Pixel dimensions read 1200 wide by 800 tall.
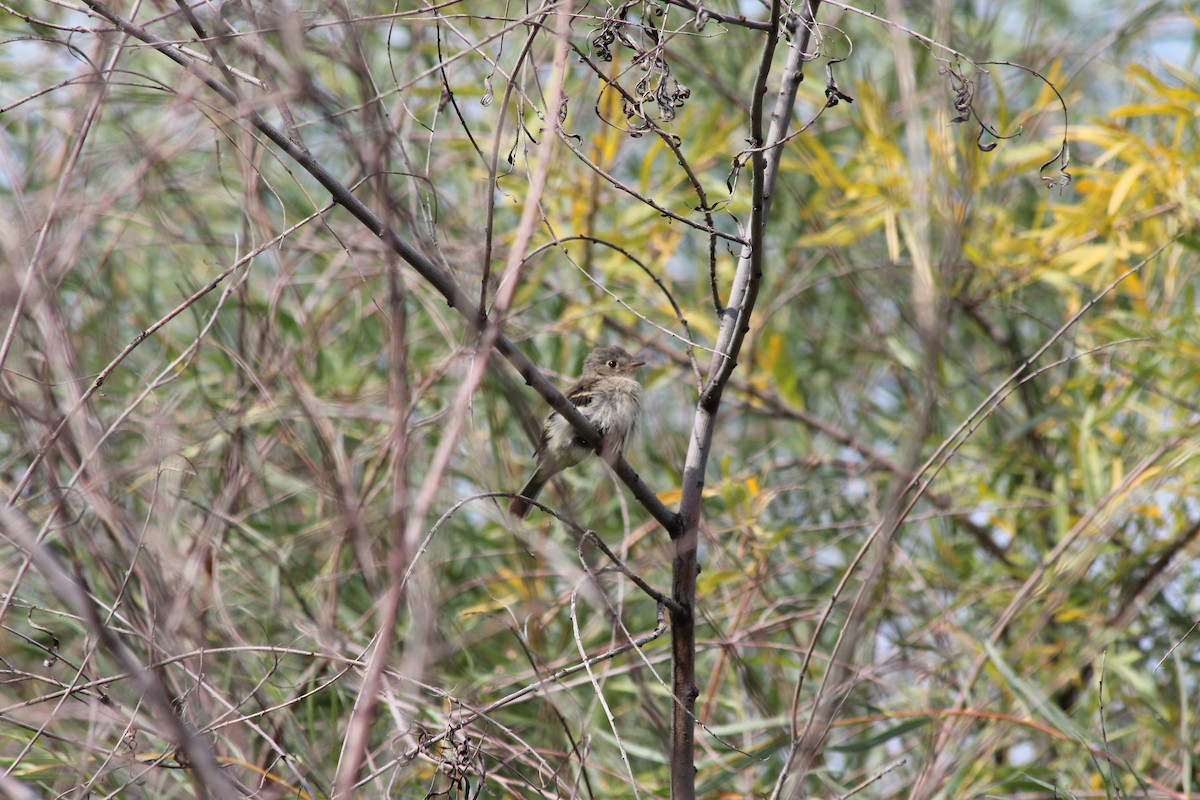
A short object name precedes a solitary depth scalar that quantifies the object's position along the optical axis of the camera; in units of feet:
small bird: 29.45
